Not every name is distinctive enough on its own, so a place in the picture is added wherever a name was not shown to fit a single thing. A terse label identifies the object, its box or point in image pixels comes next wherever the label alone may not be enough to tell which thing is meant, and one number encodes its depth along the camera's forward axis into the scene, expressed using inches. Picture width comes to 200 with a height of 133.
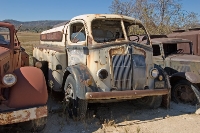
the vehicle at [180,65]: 239.1
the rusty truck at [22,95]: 138.3
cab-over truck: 190.7
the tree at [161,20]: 629.0
